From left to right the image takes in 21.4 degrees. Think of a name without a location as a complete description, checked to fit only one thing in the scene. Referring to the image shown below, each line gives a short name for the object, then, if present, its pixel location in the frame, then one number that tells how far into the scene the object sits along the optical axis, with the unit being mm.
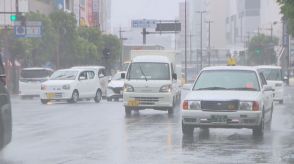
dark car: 12744
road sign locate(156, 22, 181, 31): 71688
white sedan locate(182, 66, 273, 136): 16672
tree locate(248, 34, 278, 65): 106250
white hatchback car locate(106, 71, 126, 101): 41219
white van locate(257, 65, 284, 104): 35938
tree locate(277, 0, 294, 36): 21875
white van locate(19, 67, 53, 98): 47062
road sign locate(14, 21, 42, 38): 54719
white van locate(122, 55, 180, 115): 25578
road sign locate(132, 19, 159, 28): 75062
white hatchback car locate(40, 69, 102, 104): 35719
